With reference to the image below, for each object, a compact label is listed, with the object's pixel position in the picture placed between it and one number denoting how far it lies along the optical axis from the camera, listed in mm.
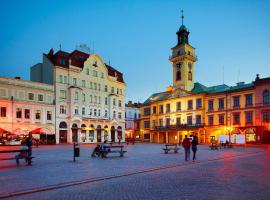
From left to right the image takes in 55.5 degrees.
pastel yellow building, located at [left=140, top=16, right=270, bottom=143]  45500
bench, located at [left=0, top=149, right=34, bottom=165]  14959
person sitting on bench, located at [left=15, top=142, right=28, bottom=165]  15102
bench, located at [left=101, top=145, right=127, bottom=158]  19944
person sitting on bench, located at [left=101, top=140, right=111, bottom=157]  19972
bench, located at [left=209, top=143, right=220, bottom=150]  31403
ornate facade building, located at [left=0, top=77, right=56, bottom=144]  44719
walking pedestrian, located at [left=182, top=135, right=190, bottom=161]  17742
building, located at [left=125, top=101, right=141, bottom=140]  76000
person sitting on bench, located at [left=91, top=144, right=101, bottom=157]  20500
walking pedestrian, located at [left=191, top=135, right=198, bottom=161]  18511
